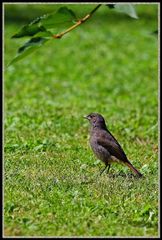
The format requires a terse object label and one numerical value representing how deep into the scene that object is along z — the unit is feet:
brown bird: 36.65
